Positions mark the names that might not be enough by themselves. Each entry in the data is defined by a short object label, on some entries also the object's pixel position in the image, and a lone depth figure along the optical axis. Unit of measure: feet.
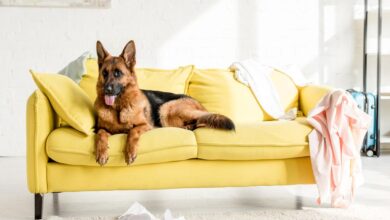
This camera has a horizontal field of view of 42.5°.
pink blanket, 8.46
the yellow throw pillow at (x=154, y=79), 10.03
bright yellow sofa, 8.07
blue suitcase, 14.82
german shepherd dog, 8.00
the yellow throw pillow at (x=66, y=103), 8.19
